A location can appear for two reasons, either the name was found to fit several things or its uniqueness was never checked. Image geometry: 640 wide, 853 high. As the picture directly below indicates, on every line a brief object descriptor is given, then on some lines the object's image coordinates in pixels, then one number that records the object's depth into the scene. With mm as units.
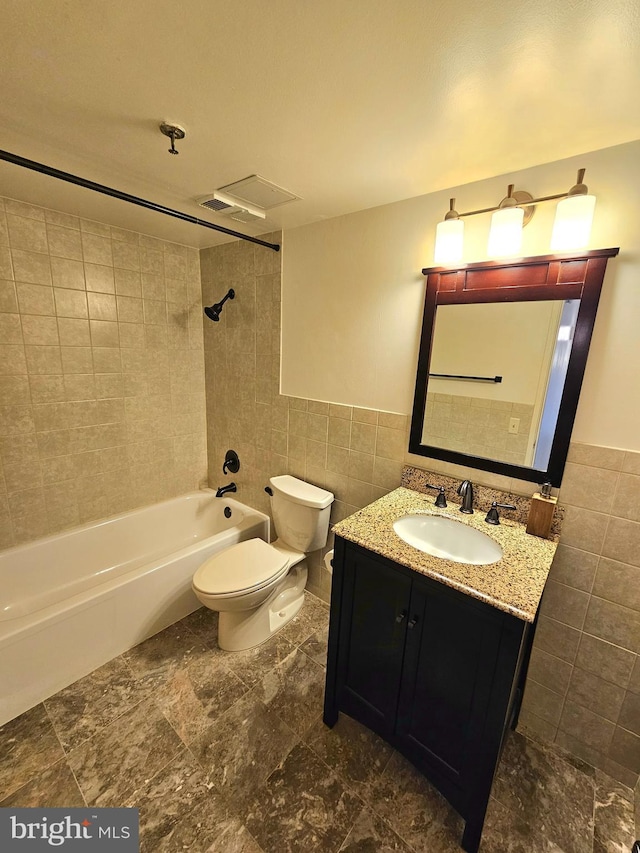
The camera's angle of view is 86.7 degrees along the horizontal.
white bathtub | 1450
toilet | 1630
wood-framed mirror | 1188
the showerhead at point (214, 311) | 2176
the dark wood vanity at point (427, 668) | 964
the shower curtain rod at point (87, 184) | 1031
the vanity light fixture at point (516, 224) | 1070
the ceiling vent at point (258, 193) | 1407
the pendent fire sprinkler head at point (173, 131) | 1072
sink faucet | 1383
